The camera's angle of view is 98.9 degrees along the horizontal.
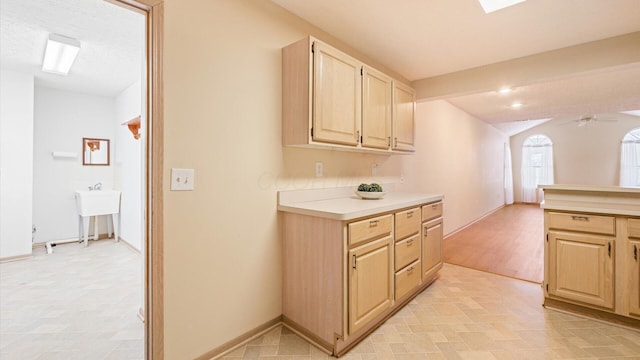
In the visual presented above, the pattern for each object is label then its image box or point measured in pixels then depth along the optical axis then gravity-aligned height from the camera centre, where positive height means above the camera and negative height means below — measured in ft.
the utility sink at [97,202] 13.55 -1.19
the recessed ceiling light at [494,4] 6.54 +4.20
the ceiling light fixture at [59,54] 8.82 +4.44
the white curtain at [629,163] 25.20 +1.38
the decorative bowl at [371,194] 7.80 -0.45
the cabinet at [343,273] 5.52 -2.14
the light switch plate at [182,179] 4.92 -0.01
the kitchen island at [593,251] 6.55 -1.84
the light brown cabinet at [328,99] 6.19 +1.98
